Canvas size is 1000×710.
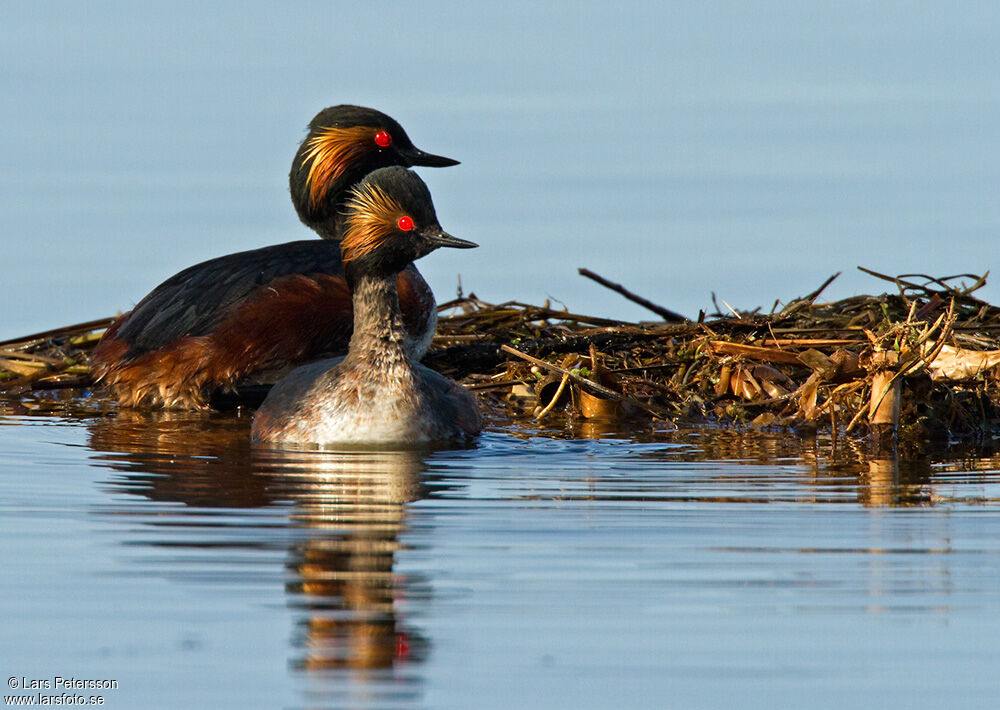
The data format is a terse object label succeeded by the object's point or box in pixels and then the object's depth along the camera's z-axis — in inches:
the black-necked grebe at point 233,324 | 804.0
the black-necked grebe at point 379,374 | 703.7
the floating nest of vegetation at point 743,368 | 726.5
